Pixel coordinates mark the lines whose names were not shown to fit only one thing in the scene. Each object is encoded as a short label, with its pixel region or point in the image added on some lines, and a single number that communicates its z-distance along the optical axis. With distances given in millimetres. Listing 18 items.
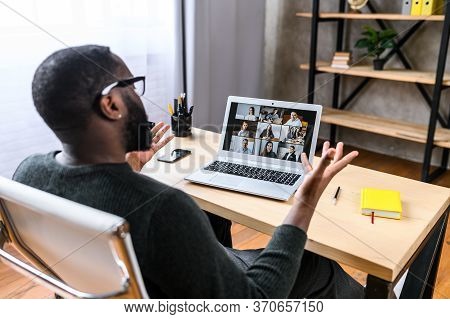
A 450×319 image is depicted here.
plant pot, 3029
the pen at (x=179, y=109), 1764
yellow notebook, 1128
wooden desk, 979
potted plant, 3010
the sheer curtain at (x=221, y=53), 2949
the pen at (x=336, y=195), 1228
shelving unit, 2666
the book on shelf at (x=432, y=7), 2676
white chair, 674
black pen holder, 1761
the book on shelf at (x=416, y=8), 2744
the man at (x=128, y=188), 757
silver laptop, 1344
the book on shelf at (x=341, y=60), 3201
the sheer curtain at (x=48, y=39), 2094
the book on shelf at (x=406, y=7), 2826
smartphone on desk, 1527
